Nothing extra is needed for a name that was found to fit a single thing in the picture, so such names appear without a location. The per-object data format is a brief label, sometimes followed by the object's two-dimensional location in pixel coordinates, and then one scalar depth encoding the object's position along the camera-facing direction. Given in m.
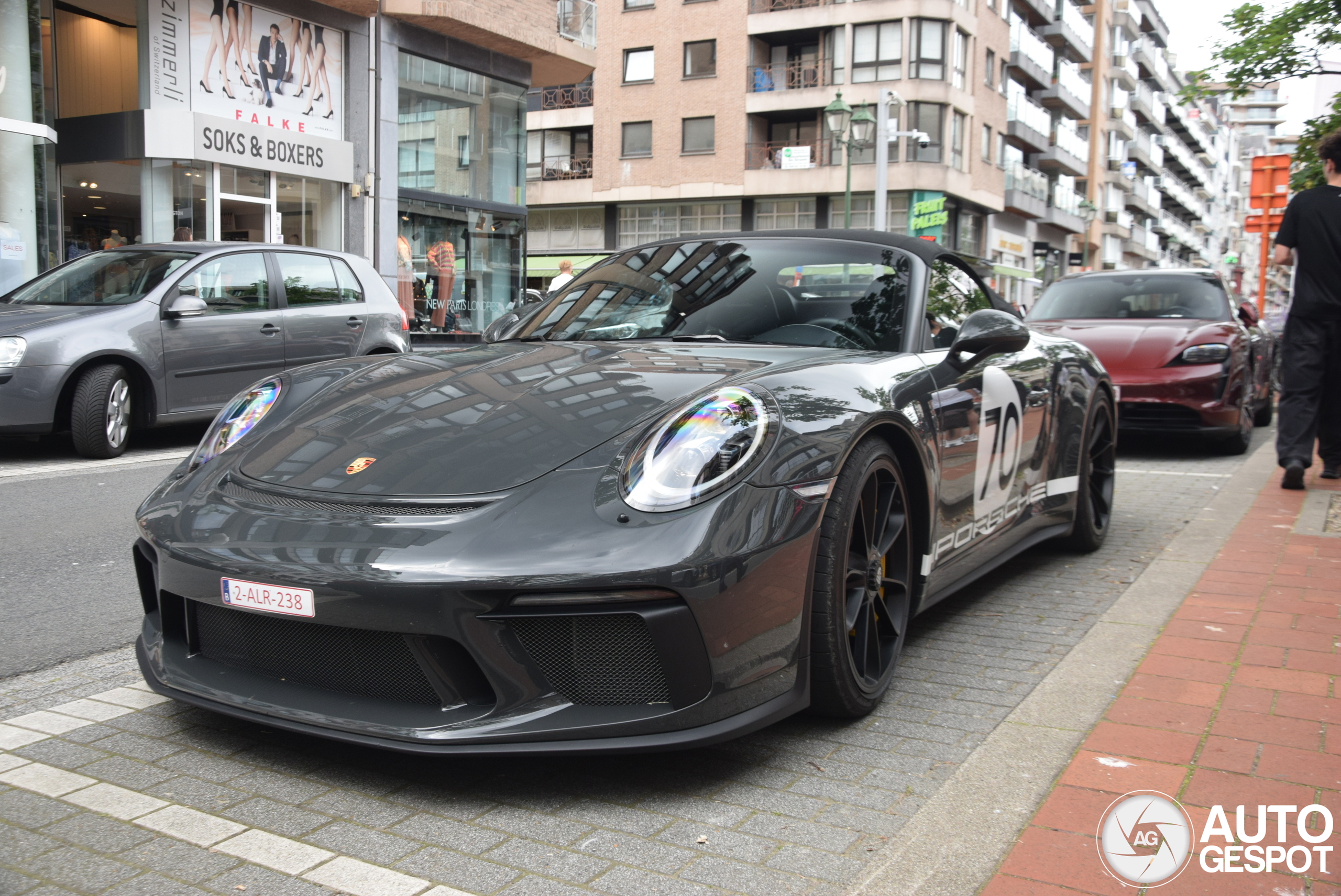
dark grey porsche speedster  2.35
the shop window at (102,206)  15.95
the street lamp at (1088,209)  41.34
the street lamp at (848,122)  20.12
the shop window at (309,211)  17.89
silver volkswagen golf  7.87
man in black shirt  6.55
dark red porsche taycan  8.78
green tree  17.36
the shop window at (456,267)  20.03
